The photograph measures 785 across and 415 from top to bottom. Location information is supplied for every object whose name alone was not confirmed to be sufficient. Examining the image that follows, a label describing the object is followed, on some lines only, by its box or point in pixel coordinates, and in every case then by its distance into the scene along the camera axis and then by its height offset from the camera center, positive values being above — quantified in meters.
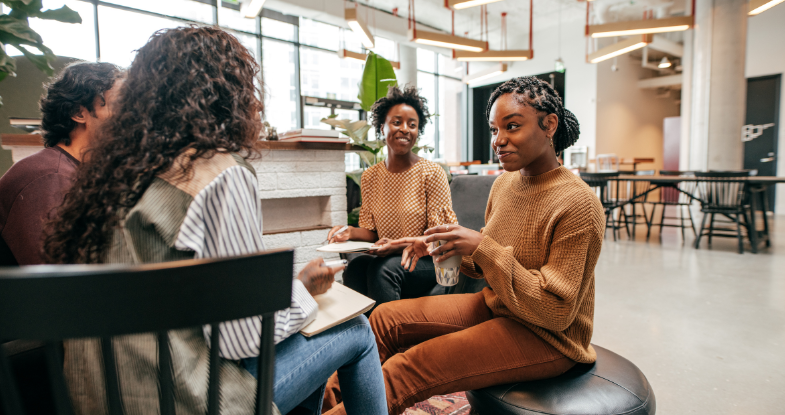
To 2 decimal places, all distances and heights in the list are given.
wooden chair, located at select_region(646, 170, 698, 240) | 6.11 -0.55
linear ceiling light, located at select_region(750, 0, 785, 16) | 4.45 +1.87
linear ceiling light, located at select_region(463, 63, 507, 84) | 8.34 +2.13
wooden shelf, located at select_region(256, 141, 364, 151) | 2.30 +0.18
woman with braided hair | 1.03 -0.26
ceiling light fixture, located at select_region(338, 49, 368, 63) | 6.83 +2.06
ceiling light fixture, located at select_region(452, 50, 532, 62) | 7.14 +2.11
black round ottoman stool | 0.99 -0.56
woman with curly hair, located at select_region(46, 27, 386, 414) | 0.66 -0.05
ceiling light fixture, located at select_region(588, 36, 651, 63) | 6.37 +2.12
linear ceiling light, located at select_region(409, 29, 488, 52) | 5.99 +2.07
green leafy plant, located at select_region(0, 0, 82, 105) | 1.33 +0.50
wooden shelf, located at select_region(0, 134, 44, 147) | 1.87 +0.17
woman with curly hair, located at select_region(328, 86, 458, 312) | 1.83 -0.15
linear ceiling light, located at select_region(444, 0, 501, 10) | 4.62 +1.97
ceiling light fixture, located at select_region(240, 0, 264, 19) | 4.24 +1.79
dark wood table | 4.20 -0.18
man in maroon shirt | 1.21 +0.06
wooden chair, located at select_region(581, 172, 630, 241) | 5.54 -0.17
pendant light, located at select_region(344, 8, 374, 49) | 5.02 +1.99
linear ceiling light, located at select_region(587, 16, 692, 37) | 5.39 +2.01
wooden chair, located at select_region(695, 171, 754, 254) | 4.40 -0.26
